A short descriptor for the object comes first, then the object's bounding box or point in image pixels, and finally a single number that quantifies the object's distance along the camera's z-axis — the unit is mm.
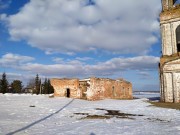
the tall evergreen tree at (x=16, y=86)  43631
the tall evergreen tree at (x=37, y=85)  39526
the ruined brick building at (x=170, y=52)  14463
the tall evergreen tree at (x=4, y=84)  37021
